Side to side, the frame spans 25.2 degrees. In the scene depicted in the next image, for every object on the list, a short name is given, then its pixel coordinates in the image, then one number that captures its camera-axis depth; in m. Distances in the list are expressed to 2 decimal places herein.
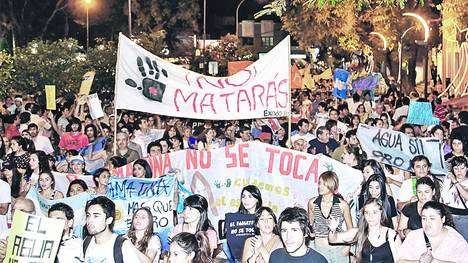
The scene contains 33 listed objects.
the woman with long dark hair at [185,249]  6.54
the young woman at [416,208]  8.59
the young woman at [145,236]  7.95
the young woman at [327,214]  8.68
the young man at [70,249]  7.18
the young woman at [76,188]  10.14
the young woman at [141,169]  10.73
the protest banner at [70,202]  9.67
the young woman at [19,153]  11.79
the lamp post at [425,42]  29.83
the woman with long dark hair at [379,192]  8.87
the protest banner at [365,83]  24.44
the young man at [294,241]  6.60
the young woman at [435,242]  7.21
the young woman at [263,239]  7.86
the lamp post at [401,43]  33.97
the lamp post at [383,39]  37.62
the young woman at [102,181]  10.50
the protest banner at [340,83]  22.69
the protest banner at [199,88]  12.52
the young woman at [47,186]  10.16
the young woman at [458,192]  9.03
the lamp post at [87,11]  53.12
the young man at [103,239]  7.09
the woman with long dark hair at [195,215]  8.17
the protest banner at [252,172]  10.80
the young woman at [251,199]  8.80
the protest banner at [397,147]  11.98
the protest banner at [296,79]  26.84
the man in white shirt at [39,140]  14.06
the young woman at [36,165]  10.98
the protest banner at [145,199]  9.52
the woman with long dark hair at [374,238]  7.57
